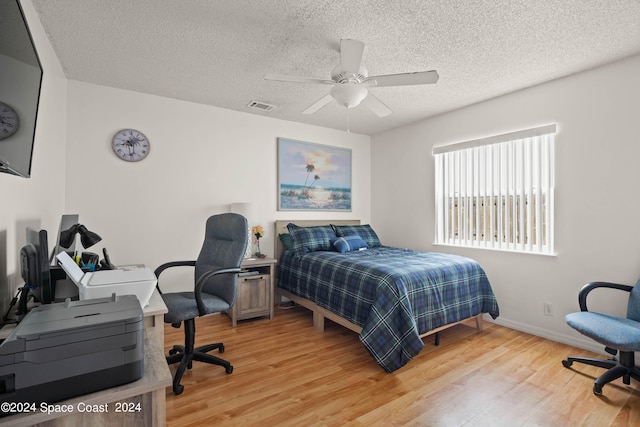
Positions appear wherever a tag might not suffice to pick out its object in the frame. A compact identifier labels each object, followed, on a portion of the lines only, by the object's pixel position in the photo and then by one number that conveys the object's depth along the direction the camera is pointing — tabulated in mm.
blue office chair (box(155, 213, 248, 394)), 2150
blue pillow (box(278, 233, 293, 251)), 3845
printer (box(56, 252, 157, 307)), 1295
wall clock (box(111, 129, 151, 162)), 3125
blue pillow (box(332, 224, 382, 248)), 4199
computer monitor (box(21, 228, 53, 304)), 1229
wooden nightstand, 3354
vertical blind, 3035
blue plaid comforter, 2346
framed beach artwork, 4148
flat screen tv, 1136
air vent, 3539
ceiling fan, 1960
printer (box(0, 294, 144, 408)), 794
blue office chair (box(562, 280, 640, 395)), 1974
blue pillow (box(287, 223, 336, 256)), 3756
